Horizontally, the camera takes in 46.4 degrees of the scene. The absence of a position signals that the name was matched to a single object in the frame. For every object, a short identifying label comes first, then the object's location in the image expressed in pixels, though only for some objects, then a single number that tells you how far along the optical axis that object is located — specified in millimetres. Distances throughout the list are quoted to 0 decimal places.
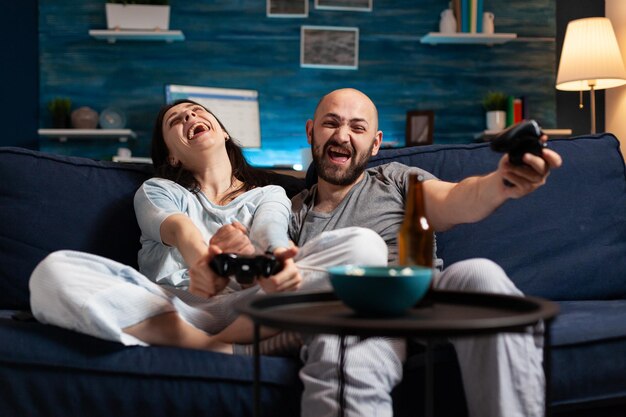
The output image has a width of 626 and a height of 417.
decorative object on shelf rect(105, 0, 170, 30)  4469
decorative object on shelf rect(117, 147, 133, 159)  4441
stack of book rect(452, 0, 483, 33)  4648
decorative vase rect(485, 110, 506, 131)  4648
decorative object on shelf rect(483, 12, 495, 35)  4676
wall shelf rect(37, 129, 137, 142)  4449
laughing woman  1538
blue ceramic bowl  1032
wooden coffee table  937
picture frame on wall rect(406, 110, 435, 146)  4648
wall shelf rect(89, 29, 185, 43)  4457
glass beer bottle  1248
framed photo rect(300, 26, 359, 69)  4762
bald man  1387
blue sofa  1544
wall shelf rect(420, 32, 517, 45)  4582
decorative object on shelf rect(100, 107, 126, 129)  4547
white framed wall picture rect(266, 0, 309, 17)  4734
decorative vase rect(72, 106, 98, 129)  4508
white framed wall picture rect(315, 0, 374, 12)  4754
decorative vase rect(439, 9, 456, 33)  4656
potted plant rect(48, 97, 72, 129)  4508
